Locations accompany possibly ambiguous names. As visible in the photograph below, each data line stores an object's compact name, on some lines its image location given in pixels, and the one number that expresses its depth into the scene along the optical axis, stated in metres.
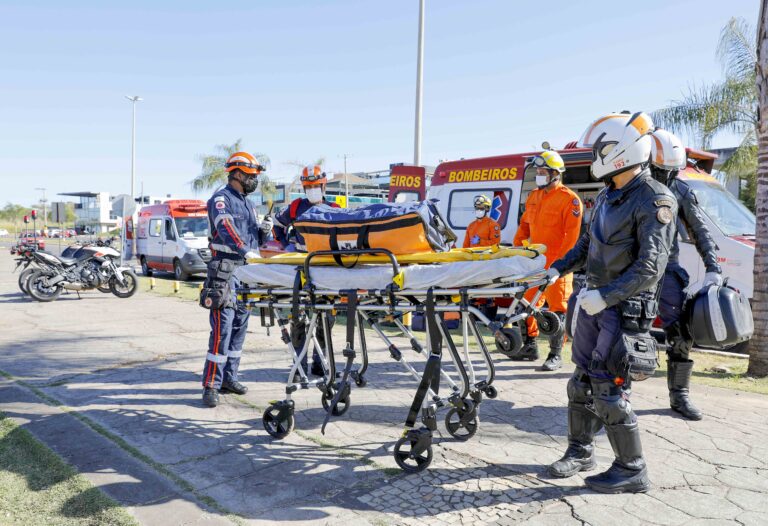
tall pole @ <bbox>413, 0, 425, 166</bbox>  15.00
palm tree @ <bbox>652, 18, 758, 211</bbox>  14.95
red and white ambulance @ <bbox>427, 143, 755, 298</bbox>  6.88
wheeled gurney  3.27
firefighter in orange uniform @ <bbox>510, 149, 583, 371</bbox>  5.78
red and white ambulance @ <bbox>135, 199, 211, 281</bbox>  16.77
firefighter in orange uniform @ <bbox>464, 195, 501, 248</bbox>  7.71
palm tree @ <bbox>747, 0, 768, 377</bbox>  5.70
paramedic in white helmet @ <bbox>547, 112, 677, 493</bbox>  3.07
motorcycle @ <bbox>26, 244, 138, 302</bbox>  11.80
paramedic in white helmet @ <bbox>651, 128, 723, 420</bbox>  4.33
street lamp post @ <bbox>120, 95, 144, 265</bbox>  36.32
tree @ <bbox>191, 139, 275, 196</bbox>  33.00
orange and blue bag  3.47
